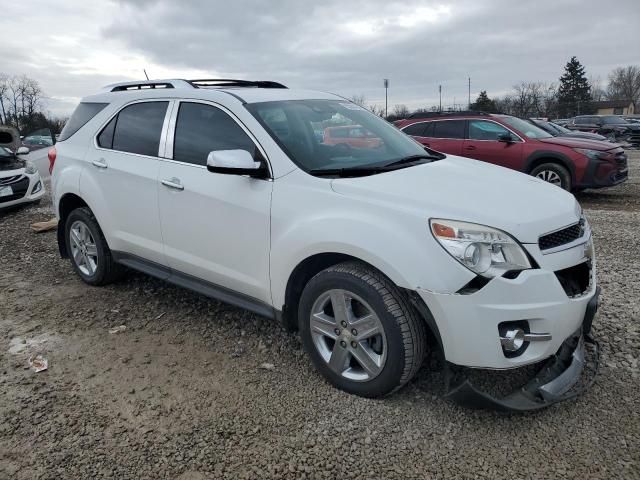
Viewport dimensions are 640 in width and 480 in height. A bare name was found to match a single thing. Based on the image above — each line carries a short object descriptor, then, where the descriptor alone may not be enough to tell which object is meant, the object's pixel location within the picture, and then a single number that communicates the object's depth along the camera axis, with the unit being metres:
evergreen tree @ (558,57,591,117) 69.01
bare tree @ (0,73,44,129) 52.86
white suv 2.54
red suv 9.24
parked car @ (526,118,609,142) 12.20
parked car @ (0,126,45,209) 9.10
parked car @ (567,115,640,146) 22.15
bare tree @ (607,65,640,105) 83.06
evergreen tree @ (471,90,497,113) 60.49
